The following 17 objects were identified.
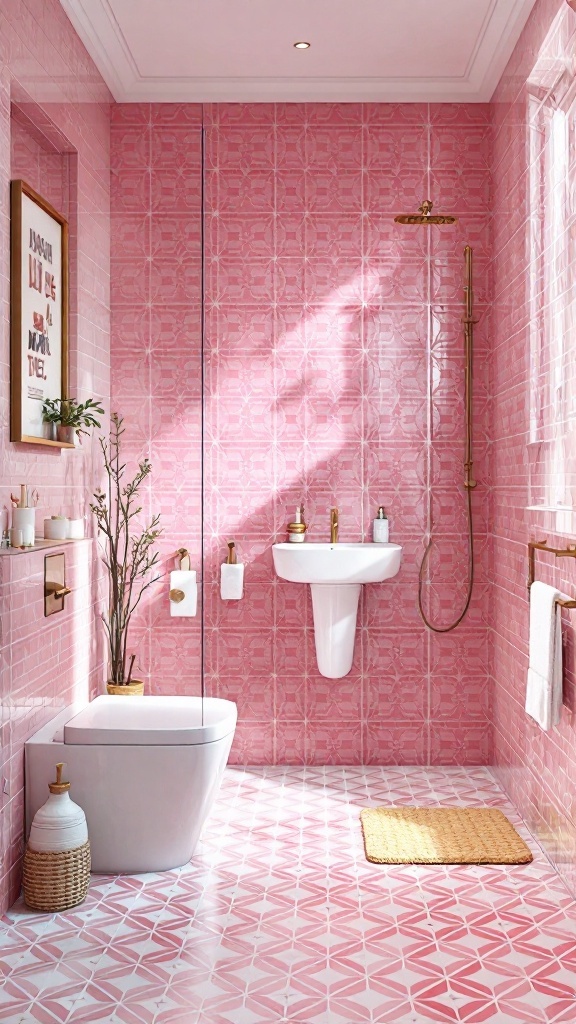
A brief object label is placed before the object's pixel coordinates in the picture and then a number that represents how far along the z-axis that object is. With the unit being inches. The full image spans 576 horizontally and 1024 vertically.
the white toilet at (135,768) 105.7
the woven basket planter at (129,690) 109.7
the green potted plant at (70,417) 109.4
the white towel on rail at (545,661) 104.2
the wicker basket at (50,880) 99.6
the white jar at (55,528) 108.3
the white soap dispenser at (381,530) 149.7
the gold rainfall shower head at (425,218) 140.8
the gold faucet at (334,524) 150.3
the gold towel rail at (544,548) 99.3
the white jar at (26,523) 101.2
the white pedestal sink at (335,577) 138.6
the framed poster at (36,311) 102.3
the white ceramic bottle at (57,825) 99.7
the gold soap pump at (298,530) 149.9
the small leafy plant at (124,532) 104.2
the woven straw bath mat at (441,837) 114.5
